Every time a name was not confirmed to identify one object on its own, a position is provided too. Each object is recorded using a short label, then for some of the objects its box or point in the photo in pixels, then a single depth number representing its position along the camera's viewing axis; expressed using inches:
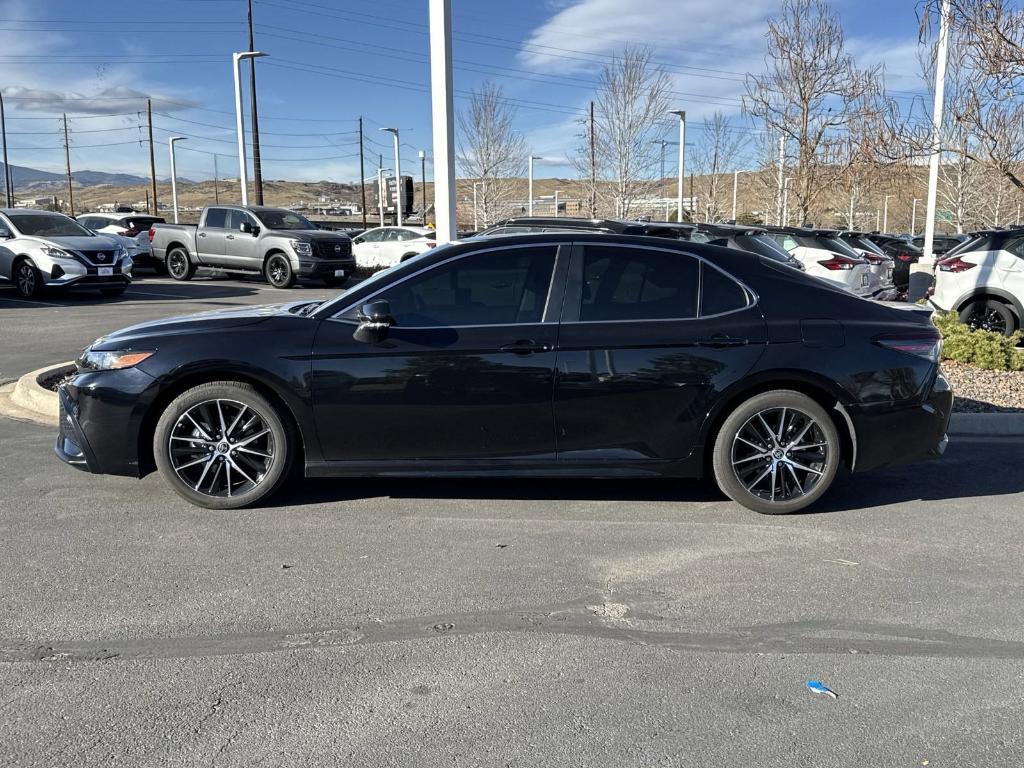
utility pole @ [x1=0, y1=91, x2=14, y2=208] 2134.6
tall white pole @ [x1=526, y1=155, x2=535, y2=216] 1756.4
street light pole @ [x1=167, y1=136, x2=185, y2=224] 1702.8
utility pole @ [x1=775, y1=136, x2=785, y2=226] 868.6
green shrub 355.6
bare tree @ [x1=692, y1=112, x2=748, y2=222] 1745.8
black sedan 190.2
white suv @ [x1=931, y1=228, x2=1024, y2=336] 431.8
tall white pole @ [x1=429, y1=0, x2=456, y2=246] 350.6
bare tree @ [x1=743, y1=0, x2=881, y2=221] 773.3
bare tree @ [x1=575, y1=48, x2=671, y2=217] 1295.5
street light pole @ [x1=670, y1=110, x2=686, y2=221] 1258.6
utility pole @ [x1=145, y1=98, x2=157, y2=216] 2215.2
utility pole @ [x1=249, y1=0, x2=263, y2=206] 1216.8
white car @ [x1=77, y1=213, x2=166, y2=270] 936.4
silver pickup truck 793.6
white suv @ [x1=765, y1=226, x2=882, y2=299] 622.8
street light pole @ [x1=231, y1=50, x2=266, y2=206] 1051.3
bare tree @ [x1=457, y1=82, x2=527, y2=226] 1583.4
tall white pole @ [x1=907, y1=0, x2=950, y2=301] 400.4
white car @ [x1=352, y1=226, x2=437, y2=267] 919.0
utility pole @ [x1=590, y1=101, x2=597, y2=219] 1430.9
